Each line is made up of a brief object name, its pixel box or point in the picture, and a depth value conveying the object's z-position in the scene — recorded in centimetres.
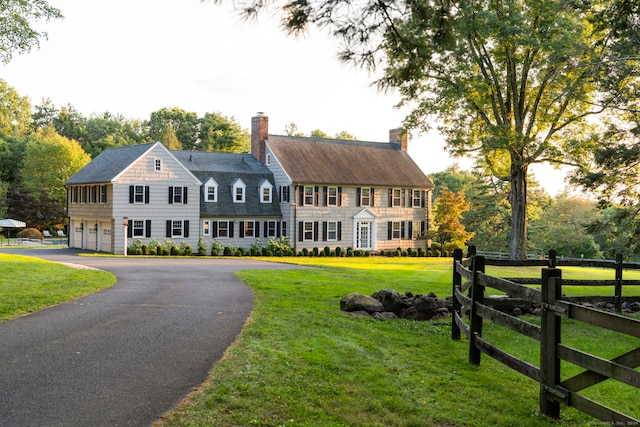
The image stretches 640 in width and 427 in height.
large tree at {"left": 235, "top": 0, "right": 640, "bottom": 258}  2141
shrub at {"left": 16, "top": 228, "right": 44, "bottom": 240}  5450
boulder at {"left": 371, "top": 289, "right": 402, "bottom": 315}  1371
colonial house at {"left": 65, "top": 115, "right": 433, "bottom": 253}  4172
